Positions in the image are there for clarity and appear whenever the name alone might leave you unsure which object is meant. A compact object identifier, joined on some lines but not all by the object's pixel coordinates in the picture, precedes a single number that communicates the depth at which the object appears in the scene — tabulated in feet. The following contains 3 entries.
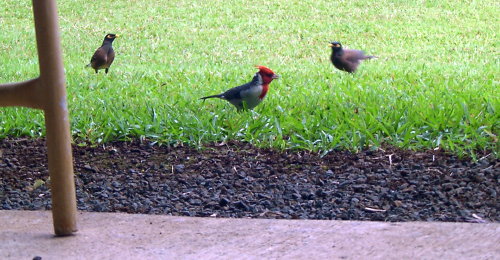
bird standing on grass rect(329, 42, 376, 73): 50.67
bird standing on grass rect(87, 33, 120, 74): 51.01
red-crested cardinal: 34.68
